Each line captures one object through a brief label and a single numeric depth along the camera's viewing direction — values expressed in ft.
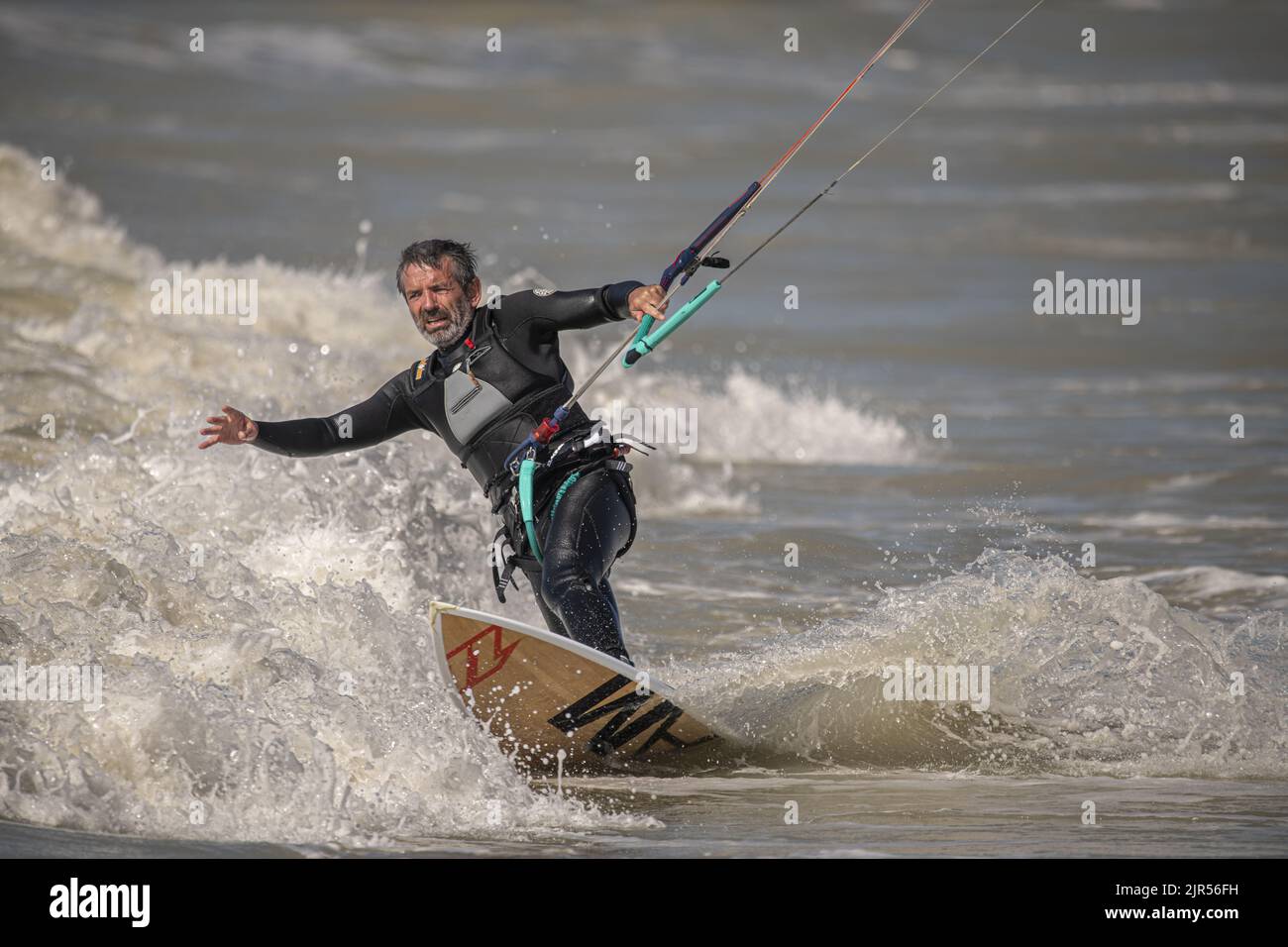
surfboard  37.19
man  38.58
